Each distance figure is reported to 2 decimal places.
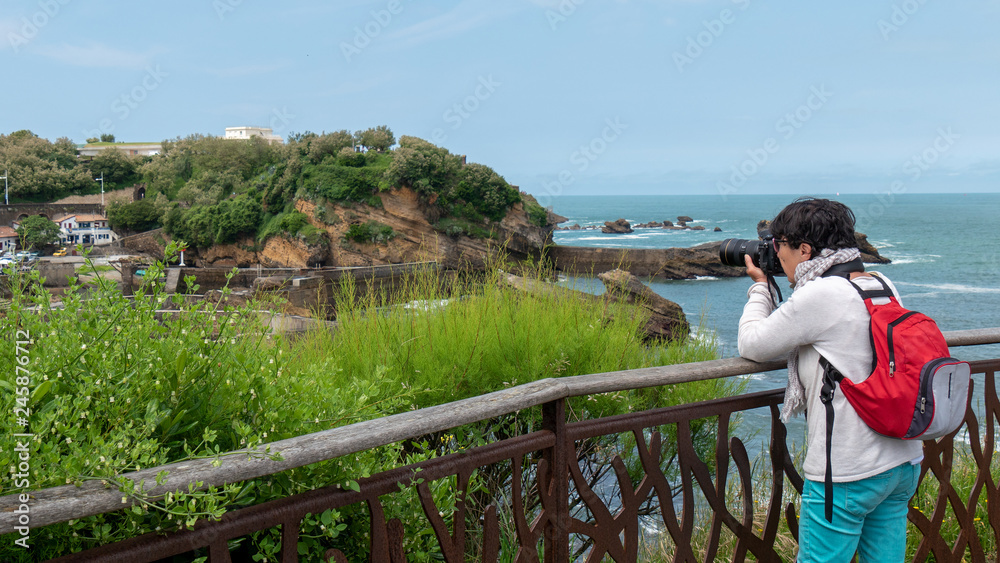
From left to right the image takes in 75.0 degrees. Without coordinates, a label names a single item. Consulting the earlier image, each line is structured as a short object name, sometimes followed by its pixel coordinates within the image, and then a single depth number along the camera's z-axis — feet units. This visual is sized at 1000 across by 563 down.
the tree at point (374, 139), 178.91
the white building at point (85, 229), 178.70
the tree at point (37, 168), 193.67
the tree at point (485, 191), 163.43
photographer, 5.62
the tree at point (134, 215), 185.98
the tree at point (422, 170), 156.56
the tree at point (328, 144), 167.94
